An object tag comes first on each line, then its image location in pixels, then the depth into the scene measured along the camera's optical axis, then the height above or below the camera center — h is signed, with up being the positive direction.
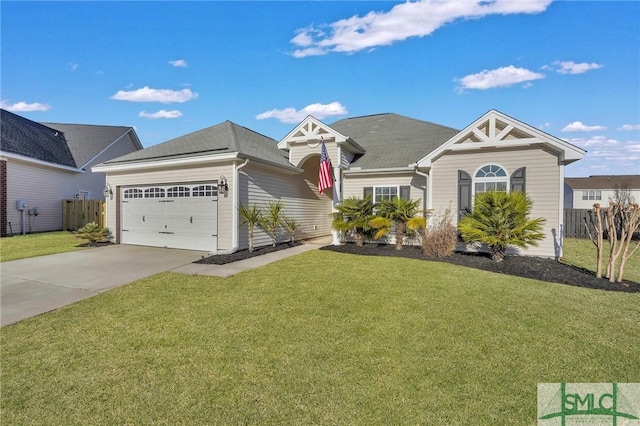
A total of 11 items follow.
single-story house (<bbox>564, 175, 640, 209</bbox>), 32.25 +2.29
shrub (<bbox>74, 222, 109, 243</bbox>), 11.66 -1.06
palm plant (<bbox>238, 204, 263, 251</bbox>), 9.79 -0.33
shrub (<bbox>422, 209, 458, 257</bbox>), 9.45 -1.11
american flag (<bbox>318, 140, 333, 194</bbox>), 11.68 +1.40
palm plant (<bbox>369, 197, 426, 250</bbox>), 10.59 -0.35
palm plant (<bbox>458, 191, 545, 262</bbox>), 8.29 -0.46
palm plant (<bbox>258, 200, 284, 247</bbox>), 10.78 -0.50
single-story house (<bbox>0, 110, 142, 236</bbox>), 14.45 +2.21
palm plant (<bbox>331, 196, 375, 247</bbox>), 11.34 -0.36
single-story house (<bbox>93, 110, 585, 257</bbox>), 9.41 +1.26
